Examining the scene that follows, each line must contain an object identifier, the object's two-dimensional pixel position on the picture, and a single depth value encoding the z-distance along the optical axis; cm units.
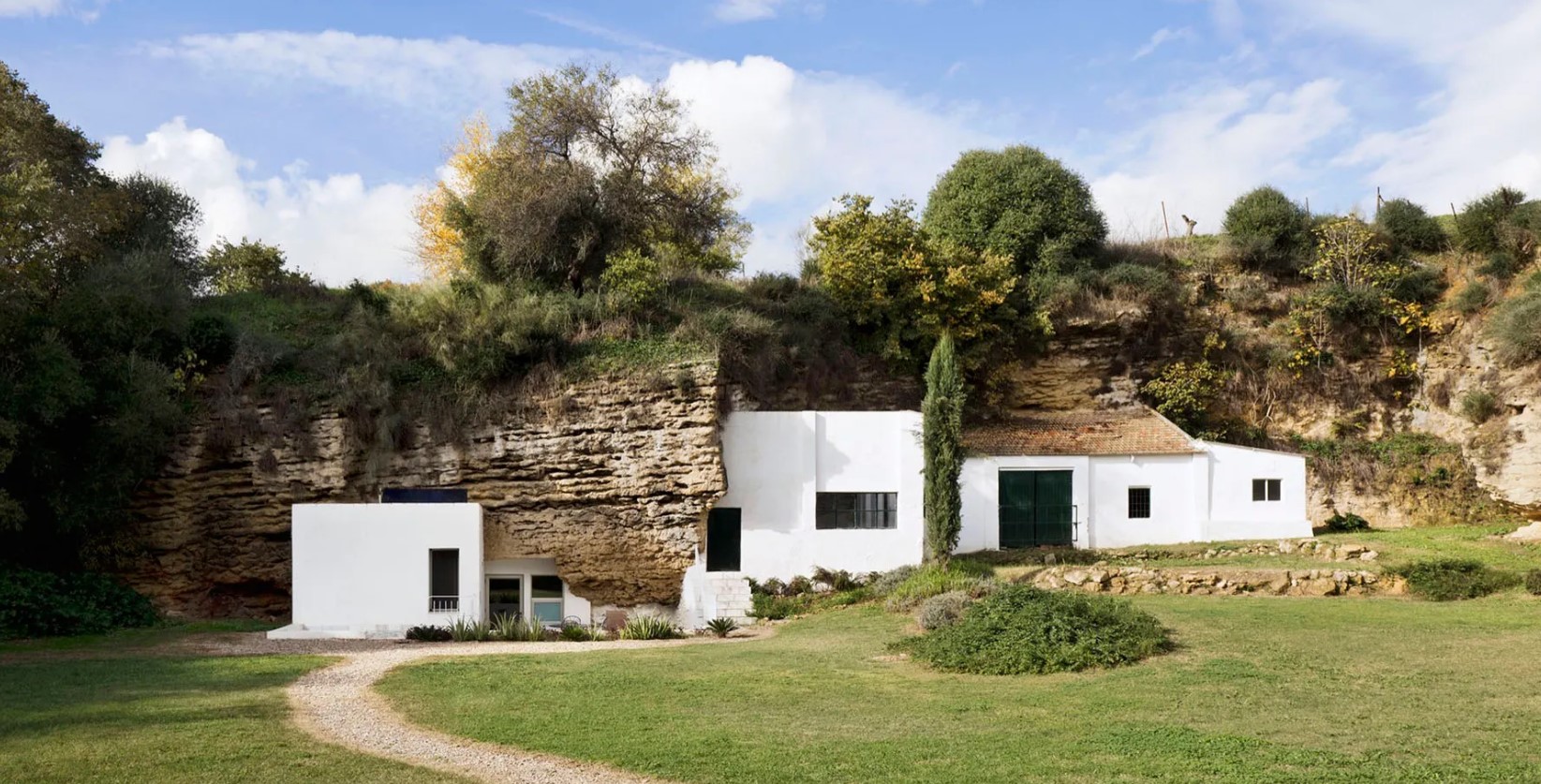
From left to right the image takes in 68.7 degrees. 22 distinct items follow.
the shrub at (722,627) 2000
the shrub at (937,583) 1955
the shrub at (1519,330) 2861
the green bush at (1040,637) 1398
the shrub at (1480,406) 2983
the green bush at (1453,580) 1920
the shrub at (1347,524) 2784
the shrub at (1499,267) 3177
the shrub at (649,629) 1978
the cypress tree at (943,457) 2308
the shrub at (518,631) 1967
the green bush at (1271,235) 3309
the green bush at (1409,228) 3347
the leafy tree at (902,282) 2748
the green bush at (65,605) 1914
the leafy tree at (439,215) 3528
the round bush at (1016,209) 3123
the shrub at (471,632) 1955
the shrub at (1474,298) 3117
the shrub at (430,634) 1988
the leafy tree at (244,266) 3259
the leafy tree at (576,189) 2645
